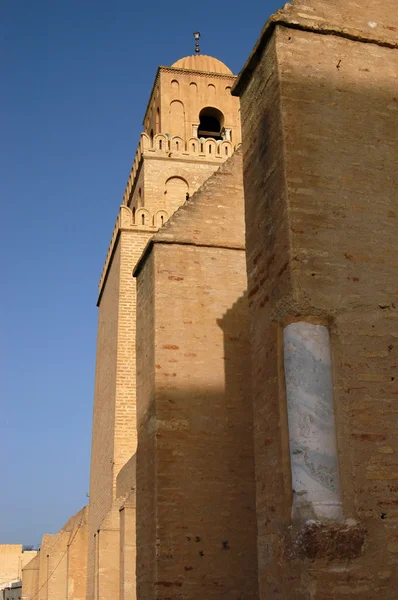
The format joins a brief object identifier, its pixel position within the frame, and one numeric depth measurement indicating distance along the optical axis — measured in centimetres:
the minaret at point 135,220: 1706
